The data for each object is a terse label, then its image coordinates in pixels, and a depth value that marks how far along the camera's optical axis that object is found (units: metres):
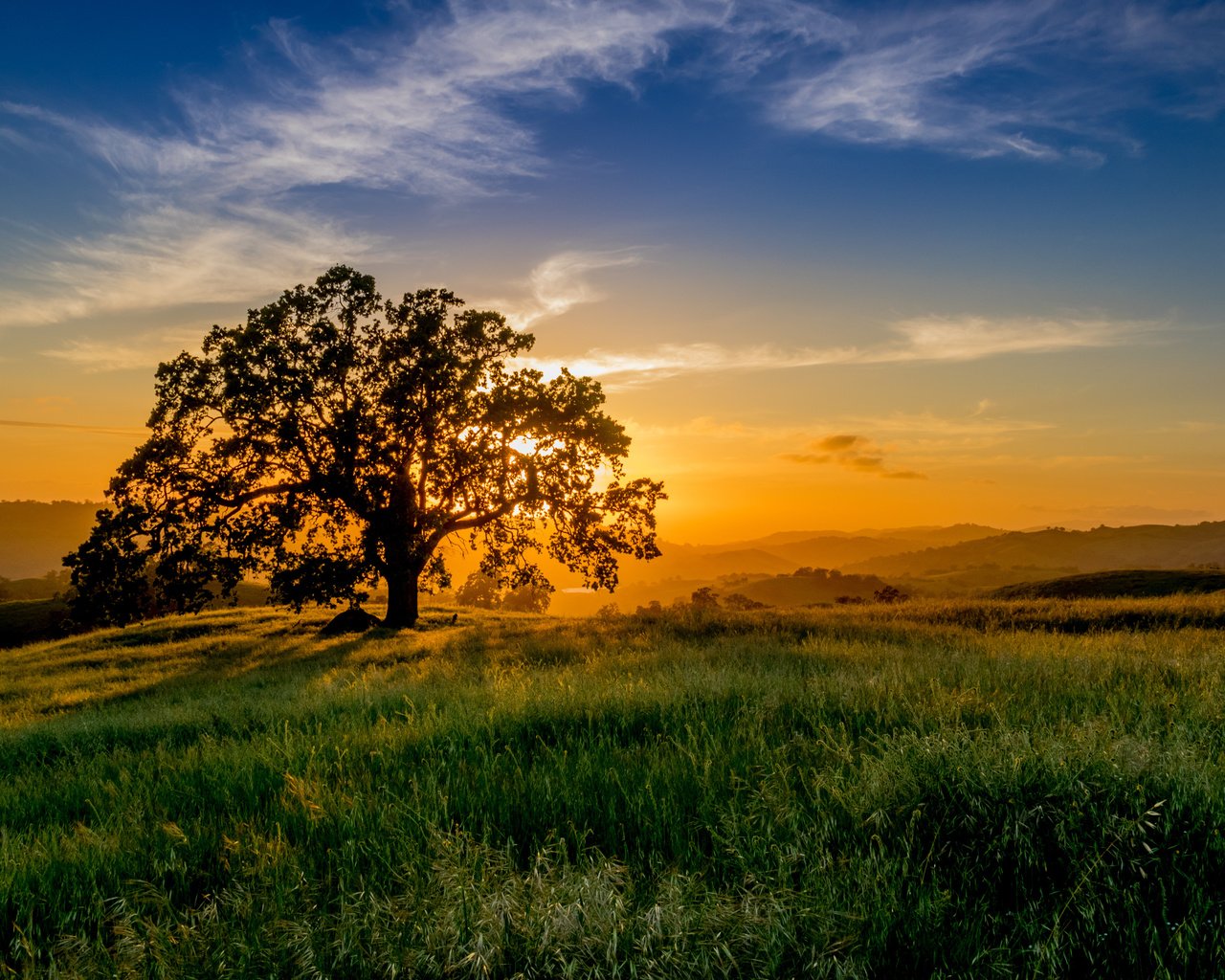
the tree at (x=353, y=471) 25.19
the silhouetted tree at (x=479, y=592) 112.56
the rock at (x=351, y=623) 27.62
